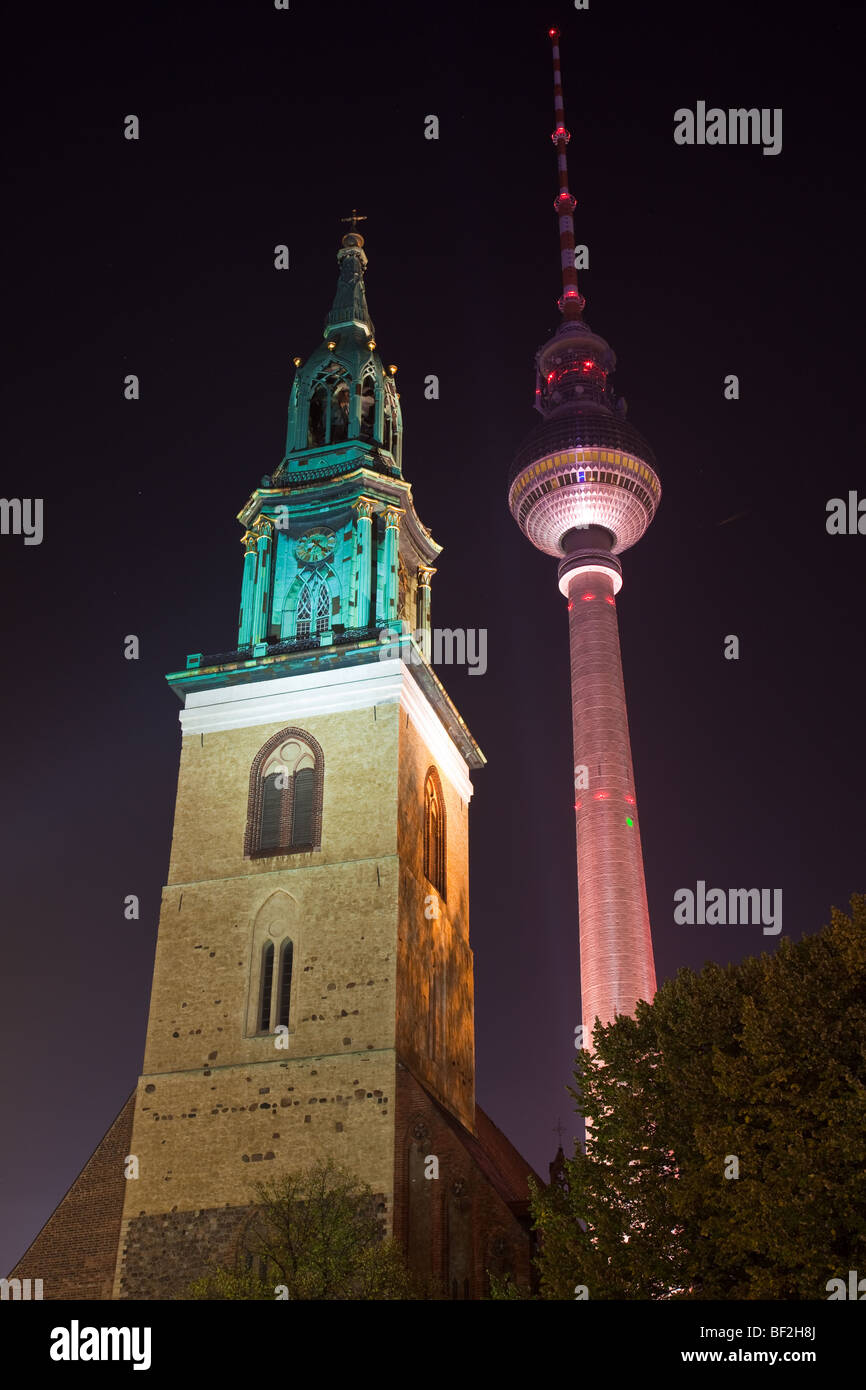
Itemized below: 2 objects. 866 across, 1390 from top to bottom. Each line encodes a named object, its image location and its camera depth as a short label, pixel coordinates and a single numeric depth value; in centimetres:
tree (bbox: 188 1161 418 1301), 2808
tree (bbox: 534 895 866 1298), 2283
